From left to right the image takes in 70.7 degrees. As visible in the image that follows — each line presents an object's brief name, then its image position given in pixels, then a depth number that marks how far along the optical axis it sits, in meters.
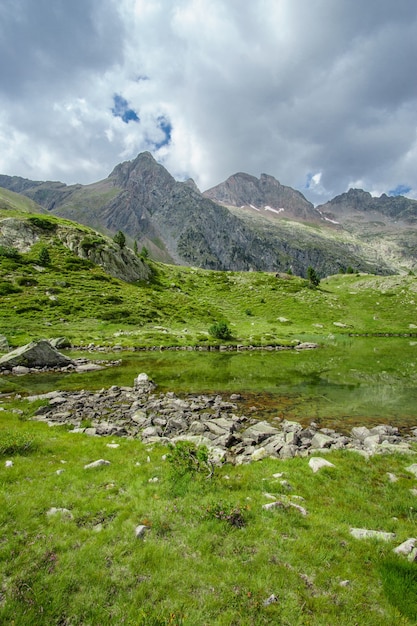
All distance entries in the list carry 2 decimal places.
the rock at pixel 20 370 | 34.50
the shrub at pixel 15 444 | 12.50
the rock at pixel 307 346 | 60.47
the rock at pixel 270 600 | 6.09
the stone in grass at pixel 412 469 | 12.44
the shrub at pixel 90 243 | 118.00
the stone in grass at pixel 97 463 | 11.85
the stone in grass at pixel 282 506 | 9.27
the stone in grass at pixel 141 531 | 7.98
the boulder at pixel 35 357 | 36.12
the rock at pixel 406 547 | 7.49
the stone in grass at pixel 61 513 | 8.64
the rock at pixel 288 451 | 13.97
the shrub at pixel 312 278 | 134.61
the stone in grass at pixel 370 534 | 8.15
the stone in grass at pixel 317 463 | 12.42
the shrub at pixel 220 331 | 65.94
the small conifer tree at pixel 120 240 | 131.38
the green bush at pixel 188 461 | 11.22
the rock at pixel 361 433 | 17.43
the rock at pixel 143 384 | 28.04
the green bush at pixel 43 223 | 125.81
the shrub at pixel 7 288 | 76.00
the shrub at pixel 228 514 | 8.56
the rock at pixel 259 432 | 16.78
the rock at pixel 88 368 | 36.84
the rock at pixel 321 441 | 15.54
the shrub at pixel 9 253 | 97.31
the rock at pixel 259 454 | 13.79
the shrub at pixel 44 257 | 100.50
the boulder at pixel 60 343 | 51.72
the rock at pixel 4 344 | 45.17
